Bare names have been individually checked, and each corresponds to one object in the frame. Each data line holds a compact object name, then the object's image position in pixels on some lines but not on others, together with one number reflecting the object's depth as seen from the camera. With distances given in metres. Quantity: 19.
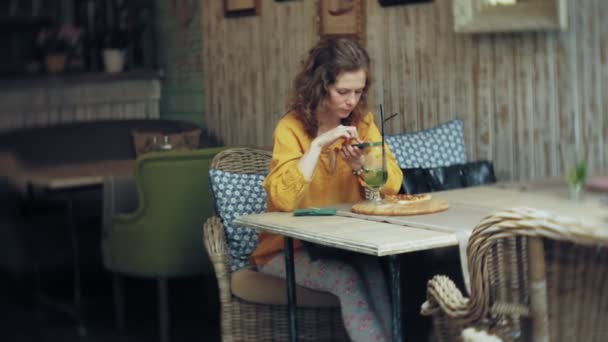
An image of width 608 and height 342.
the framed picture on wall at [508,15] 4.07
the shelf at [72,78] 7.56
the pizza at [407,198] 3.46
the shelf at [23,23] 8.59
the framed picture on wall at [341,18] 5.27
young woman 3.47
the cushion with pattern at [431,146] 4.45
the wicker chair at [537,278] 2.00
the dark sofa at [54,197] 6.71
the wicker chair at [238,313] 3.97
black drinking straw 3.43
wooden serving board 3.37
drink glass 3.43
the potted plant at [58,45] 7.87
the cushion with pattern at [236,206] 4.08
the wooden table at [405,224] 2.93
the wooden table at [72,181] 5.39
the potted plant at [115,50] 7.82
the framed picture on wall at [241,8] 6.28
